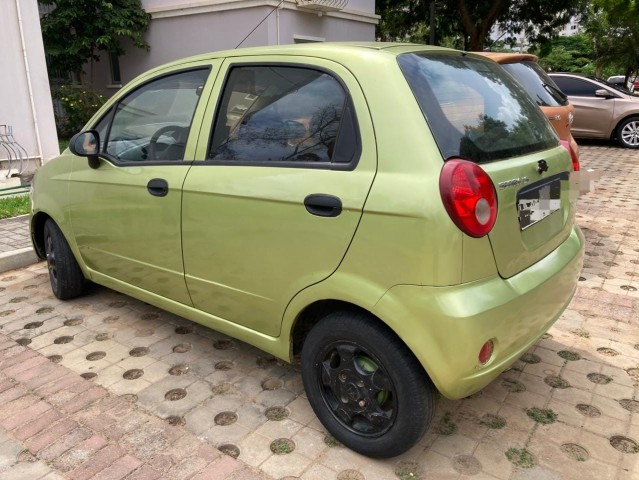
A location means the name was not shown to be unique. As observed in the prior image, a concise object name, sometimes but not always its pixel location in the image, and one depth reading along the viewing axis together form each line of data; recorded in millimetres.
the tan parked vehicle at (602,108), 11641
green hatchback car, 1995
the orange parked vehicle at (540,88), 5242
